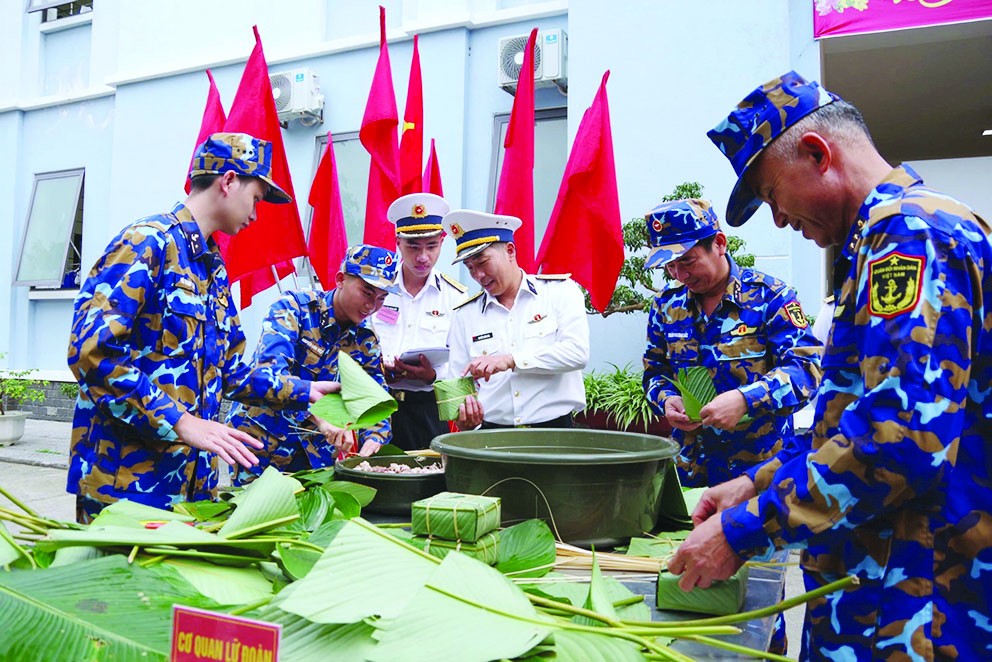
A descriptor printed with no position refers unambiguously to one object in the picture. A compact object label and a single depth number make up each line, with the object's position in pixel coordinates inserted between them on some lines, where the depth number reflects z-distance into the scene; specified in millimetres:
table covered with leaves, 789
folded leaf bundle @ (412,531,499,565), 1184
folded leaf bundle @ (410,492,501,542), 1192
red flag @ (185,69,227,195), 5707
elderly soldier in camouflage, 953
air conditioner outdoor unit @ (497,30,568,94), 6605
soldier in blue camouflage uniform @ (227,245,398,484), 2686
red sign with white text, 706
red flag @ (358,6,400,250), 5238
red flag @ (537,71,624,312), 4871
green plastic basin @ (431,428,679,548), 1383
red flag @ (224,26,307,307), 4891
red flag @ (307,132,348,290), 5449
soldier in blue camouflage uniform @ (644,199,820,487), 2426
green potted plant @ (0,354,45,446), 7832
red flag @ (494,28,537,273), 5250
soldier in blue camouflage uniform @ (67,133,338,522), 1835
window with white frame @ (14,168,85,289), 9398
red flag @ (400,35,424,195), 5426
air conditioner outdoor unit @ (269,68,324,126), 7555
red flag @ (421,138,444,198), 5749
